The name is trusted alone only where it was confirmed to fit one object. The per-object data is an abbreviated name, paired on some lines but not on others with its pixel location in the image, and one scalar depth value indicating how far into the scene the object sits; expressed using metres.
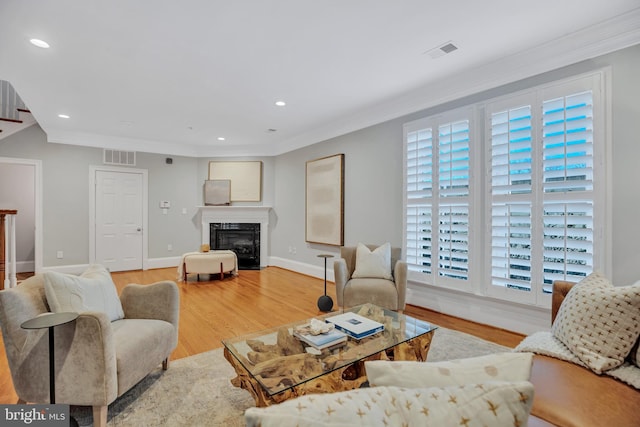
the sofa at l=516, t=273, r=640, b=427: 1.15
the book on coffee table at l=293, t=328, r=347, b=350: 1.83
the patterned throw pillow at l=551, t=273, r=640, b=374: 1.45
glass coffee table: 1.50
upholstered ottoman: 5.25
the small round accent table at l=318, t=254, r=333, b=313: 3.74
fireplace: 6.73
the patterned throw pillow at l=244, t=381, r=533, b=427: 0.56
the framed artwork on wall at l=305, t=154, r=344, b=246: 5.05
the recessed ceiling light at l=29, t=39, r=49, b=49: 2.68
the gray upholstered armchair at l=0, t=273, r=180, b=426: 1.61
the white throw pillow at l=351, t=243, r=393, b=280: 3.57
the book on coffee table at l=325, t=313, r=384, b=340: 1.99
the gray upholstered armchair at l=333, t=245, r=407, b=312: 3.25
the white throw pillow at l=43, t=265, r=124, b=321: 1.79
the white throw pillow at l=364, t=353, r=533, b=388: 0.72
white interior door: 6.01
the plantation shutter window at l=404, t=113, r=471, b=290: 3.39
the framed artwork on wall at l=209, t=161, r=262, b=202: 6.83
